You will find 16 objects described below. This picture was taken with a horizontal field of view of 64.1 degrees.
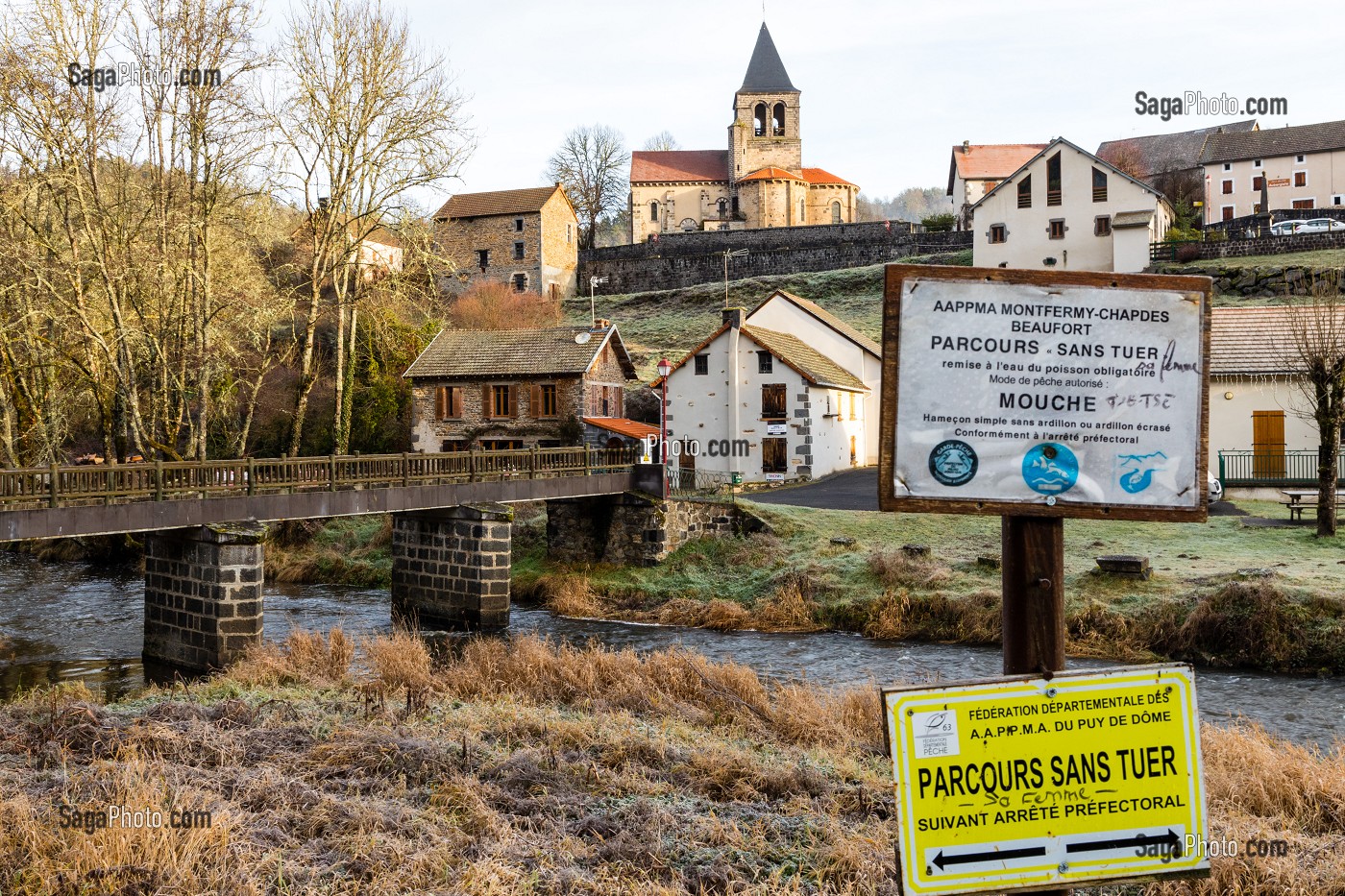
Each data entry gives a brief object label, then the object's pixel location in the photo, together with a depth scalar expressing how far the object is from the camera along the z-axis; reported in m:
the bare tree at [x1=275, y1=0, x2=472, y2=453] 31.11
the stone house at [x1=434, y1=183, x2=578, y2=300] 67.31
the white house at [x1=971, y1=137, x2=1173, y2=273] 52.16
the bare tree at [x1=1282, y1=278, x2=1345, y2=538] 24.94
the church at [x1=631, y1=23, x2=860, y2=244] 84.00
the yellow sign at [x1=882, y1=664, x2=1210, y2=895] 3.75
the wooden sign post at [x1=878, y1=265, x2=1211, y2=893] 4.01
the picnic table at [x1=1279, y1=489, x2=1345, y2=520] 27.56
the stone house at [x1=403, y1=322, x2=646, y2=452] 39.78
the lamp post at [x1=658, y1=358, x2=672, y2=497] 34.97
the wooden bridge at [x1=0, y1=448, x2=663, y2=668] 19.31
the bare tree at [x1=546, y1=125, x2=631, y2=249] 91.06
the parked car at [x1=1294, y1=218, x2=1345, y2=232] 58.39
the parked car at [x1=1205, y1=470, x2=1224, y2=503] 30.33
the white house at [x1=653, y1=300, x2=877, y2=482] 38.50
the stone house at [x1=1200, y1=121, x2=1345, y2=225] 68.44
